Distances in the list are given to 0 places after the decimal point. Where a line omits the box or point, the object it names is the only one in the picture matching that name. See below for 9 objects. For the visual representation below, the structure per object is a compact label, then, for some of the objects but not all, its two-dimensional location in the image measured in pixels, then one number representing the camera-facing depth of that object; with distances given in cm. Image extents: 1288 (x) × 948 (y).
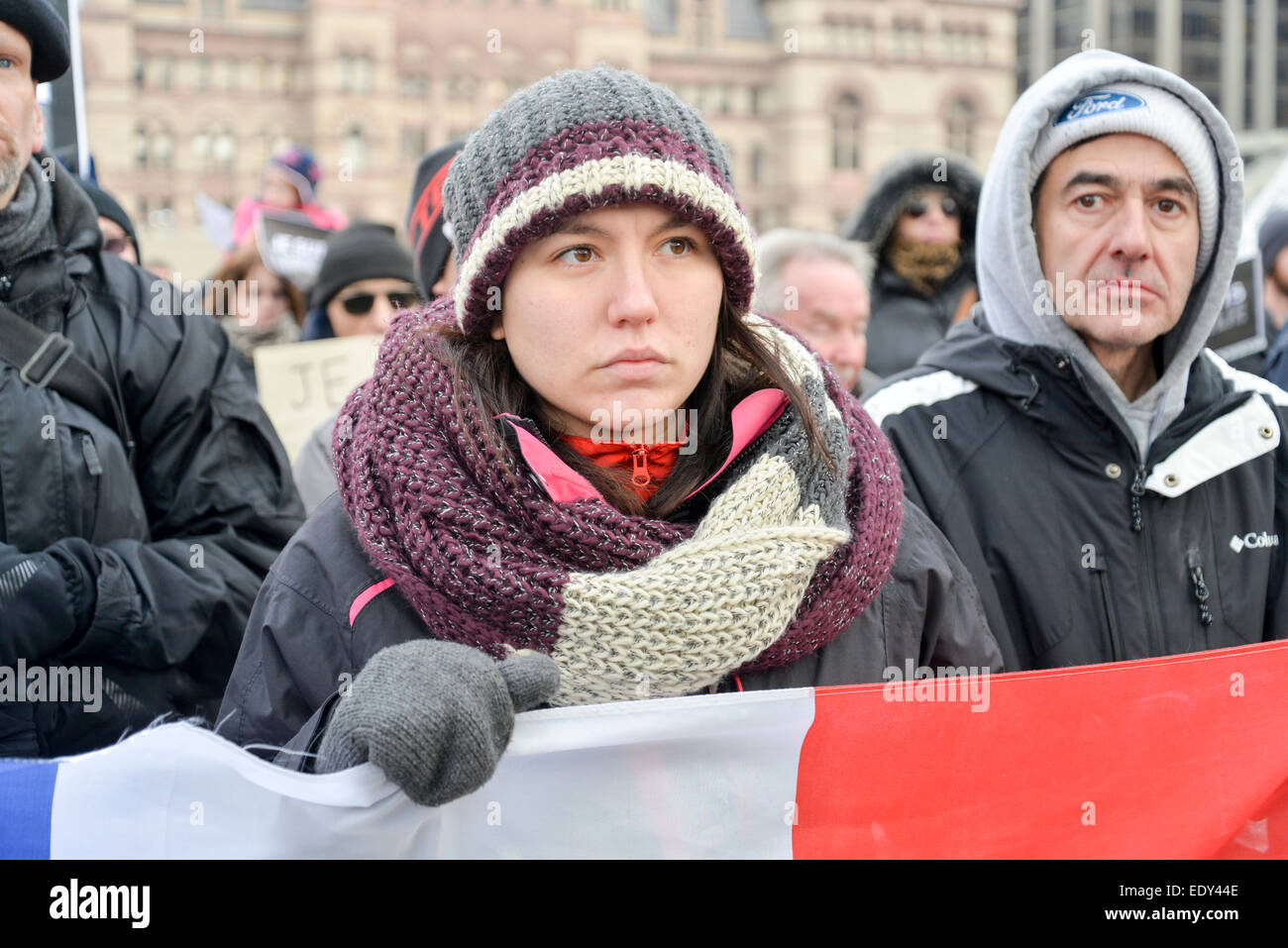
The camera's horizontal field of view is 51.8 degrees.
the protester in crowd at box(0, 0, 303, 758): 237
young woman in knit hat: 177
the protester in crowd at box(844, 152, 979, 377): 516
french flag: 171
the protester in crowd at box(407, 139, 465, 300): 357
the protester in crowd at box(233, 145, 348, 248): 764
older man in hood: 242
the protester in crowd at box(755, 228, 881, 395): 419
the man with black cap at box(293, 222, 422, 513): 467
